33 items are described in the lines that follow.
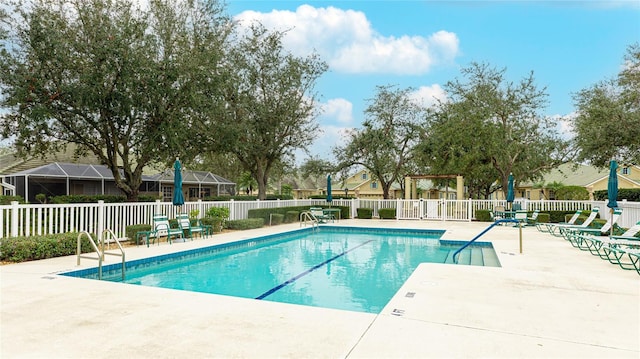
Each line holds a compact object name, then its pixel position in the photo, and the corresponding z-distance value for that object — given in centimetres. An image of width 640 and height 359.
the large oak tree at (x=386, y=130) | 2378
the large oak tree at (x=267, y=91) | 2033
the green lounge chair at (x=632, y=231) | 861
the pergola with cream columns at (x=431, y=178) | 2045
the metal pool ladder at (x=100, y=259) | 667
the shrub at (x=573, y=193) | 3234
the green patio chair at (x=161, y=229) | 1016
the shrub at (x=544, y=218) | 1748
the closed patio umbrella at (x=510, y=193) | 1661
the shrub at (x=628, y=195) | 1638
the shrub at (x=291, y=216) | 1802
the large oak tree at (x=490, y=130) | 2103
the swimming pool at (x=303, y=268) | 652
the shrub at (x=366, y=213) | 2077
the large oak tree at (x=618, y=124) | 1470
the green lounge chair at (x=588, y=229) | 1045
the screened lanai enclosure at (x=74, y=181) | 2127
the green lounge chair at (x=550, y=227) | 1329
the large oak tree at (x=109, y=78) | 1151
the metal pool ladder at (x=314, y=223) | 1616
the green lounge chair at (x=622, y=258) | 643
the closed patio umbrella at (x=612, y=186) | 958
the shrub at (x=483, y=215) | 1882
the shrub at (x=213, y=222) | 1273
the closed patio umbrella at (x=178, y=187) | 1068
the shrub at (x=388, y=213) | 2034
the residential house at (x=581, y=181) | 3375
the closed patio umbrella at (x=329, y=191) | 1900
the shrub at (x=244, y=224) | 1428
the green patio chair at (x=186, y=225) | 1100
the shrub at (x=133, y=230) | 1019
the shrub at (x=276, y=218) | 1667
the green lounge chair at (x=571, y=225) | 1188
